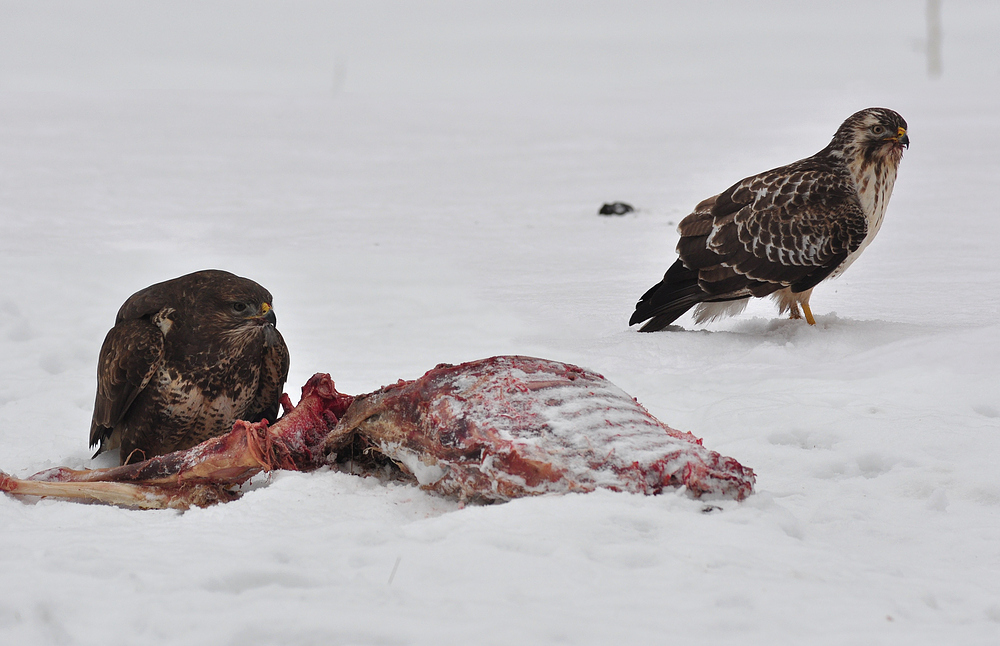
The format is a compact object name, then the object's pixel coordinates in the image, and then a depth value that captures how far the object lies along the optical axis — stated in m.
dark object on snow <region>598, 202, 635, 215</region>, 19.81
